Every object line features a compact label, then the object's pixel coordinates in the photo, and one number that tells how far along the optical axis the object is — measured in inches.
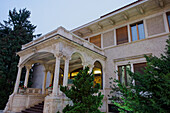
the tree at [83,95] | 158.2
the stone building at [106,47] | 352.8
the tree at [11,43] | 582.9
